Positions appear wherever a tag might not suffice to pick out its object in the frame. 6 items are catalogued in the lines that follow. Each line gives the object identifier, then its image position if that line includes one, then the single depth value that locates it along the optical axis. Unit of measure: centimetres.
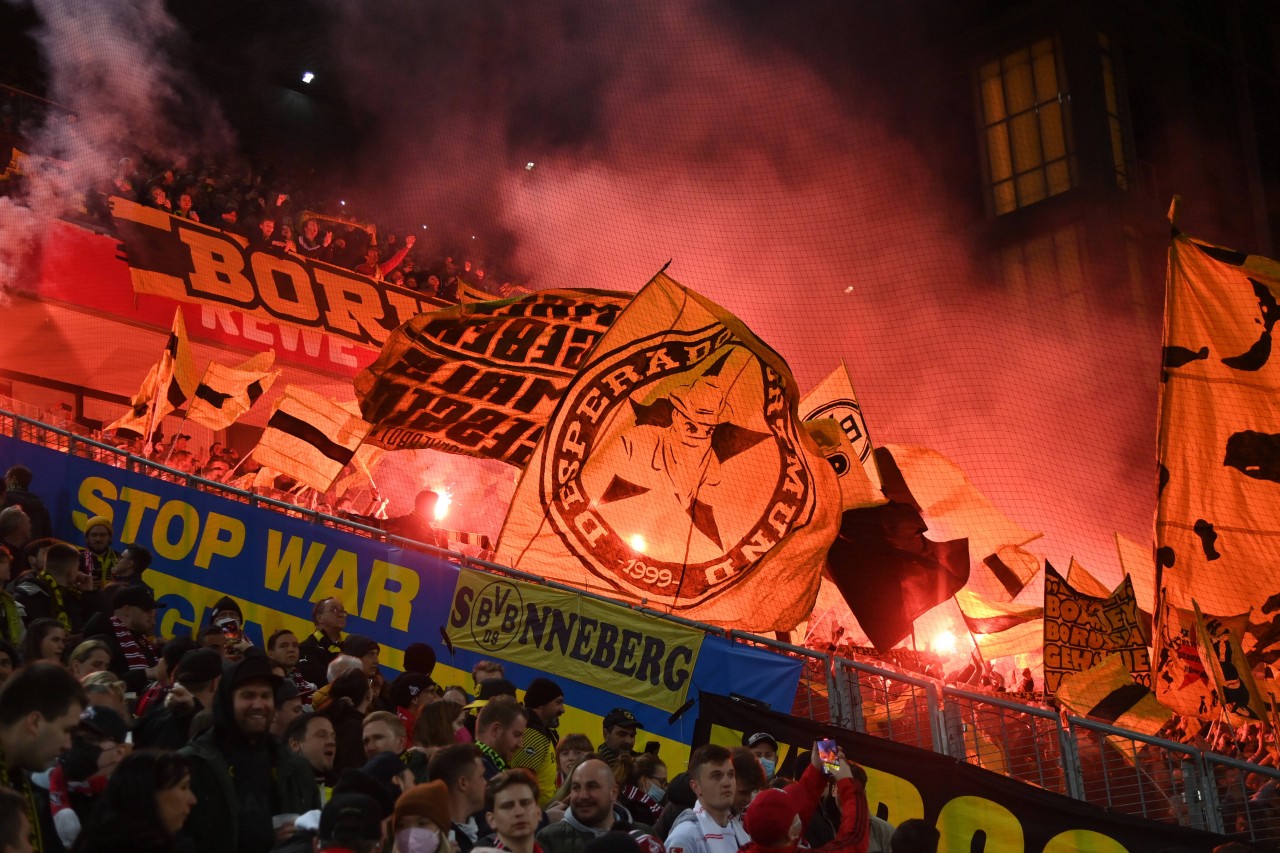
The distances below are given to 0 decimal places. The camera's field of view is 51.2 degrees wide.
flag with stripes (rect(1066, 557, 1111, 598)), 1065
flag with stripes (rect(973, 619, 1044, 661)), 1105
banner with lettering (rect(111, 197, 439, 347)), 1434
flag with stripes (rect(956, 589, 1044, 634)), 1103
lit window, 1903
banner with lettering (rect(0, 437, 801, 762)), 679
